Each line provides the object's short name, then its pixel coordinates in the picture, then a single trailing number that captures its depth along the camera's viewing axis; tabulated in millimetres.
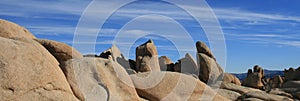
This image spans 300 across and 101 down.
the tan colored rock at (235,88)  26031
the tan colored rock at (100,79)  13234
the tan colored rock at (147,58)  29844
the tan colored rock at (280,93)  25555
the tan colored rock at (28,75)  10945
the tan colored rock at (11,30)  15844
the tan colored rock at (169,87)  16391
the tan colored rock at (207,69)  31688
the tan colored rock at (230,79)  32306
